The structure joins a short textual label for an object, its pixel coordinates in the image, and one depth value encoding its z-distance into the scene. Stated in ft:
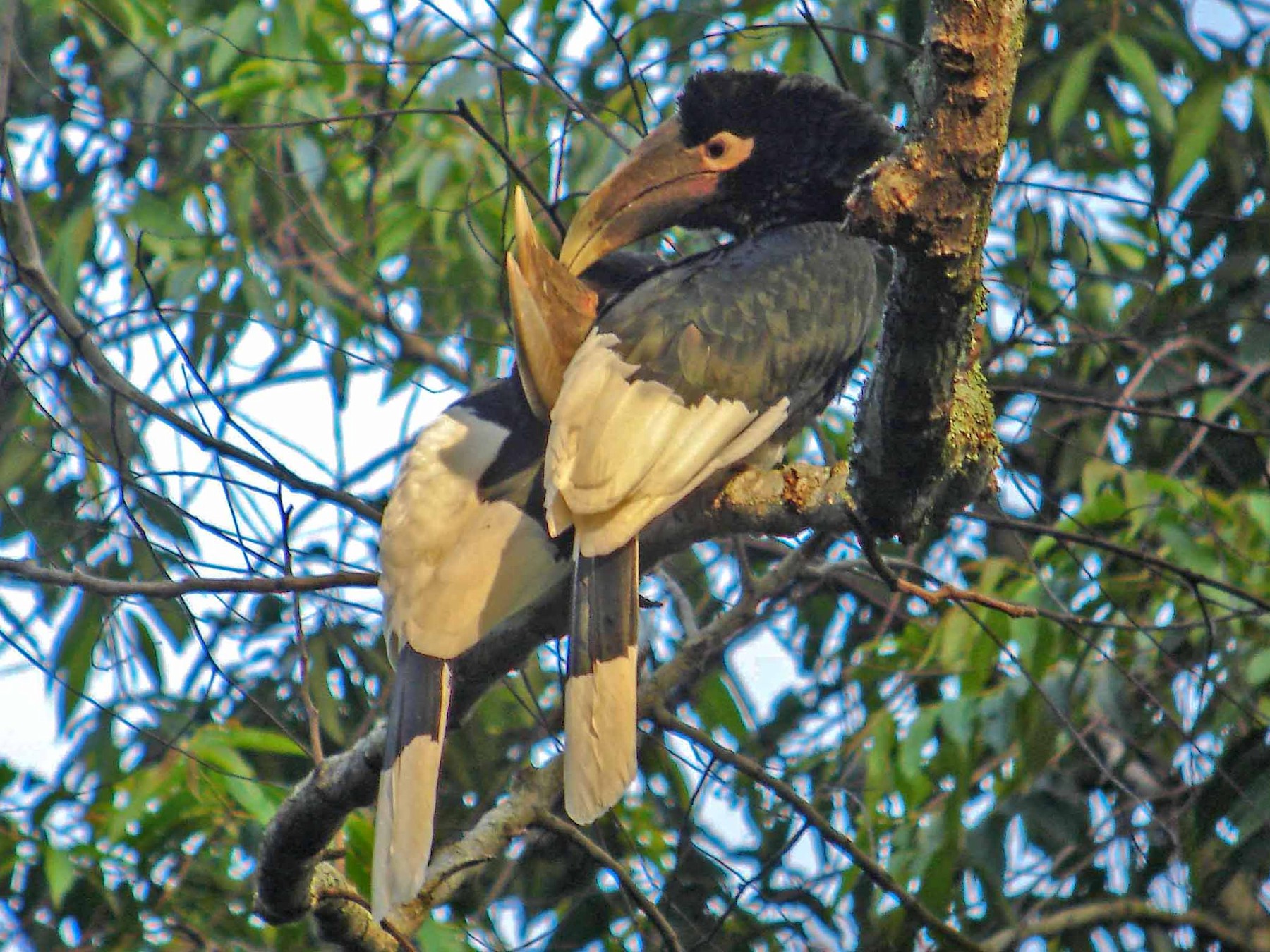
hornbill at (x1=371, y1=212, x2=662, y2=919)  49.17
